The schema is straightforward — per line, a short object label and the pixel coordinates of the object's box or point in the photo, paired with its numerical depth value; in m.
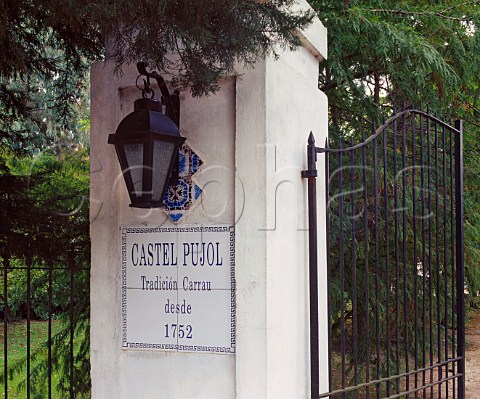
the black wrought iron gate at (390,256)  4.52
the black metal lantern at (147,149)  2.99
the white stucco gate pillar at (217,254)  3.11
